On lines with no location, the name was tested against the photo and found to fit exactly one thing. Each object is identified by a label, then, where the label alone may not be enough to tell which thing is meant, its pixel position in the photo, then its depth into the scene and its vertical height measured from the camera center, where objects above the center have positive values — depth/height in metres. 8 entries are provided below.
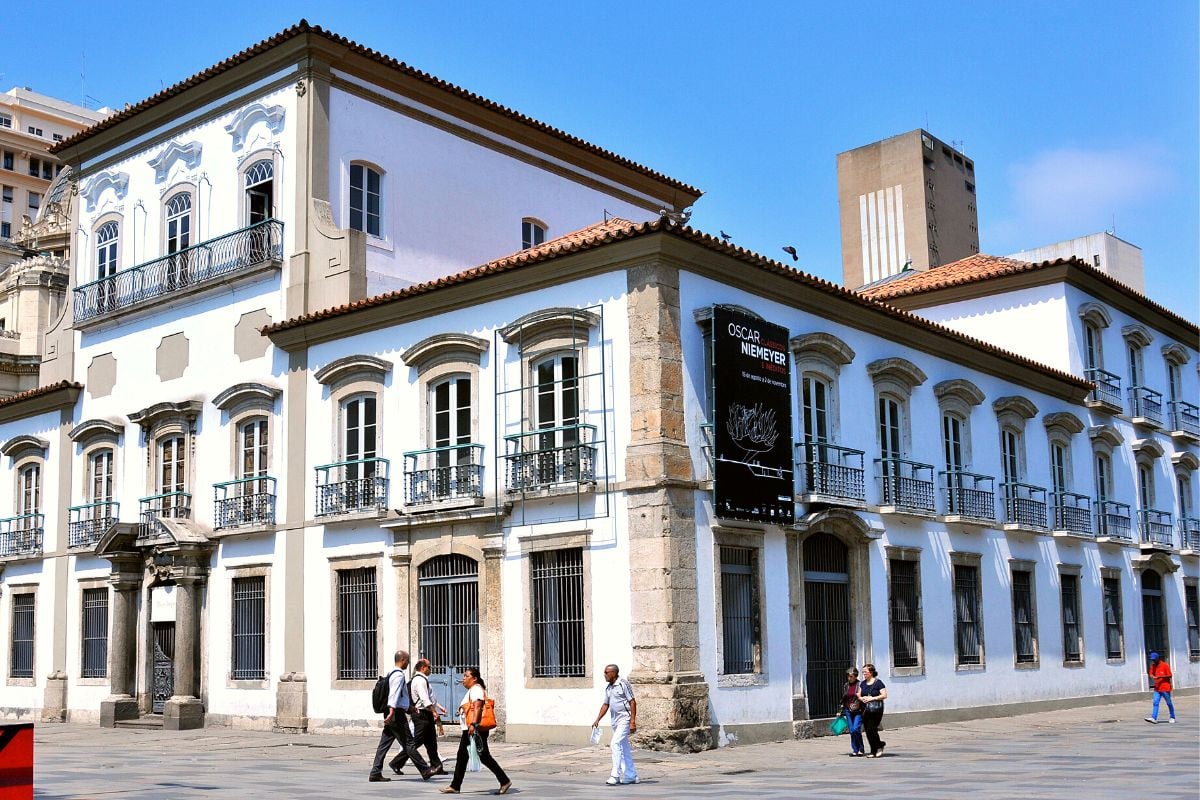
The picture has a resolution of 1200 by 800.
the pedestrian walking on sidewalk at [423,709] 16.61 -1.29
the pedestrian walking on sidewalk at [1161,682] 23.61 -1.72
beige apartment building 48.97 +17.42
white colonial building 20.14 +2.42
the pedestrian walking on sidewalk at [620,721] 15.46 -1.41
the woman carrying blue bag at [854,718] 18.58 -1.72
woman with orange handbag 14.63 -1.38
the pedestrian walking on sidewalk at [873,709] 18.42 -1.60
